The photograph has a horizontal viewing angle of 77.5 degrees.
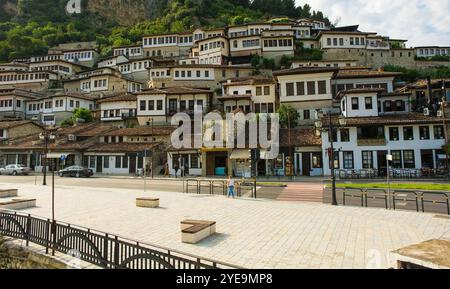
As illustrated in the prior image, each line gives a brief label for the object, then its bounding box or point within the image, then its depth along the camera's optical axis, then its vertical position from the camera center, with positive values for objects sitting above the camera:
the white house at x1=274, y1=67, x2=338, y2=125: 42.25 +10.74
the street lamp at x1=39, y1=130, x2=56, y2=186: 25.80 +2.63
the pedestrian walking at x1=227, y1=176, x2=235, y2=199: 20.03 -1.91
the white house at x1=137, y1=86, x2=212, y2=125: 50.34 +10.68
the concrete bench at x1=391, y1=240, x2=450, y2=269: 5.87 -2.16
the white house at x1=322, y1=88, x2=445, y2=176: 33.41 +2.18
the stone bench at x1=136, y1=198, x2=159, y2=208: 16.33 -2.42
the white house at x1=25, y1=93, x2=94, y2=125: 60.06 +12.52
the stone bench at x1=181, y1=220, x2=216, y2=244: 9.70 -2.50
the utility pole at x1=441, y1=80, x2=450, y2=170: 31.46 +2.21
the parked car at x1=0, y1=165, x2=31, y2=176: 42.25 -1.03
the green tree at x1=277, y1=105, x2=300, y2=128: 41.94 +6.62
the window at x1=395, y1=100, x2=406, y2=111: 40.07 +7.56
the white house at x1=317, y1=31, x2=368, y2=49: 66.94 +28.55
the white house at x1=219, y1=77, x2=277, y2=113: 48.53 +10.66
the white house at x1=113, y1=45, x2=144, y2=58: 84.54 +34.06
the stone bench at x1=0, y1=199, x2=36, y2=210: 15.55 -2.36
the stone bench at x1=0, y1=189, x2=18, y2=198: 20.09 -2.17
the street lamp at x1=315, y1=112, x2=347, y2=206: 16.69 -1.28
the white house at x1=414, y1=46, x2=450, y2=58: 79.31 +30.21
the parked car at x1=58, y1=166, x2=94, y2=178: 38.58 -1.33
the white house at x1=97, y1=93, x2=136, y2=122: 54.81 +10.77
